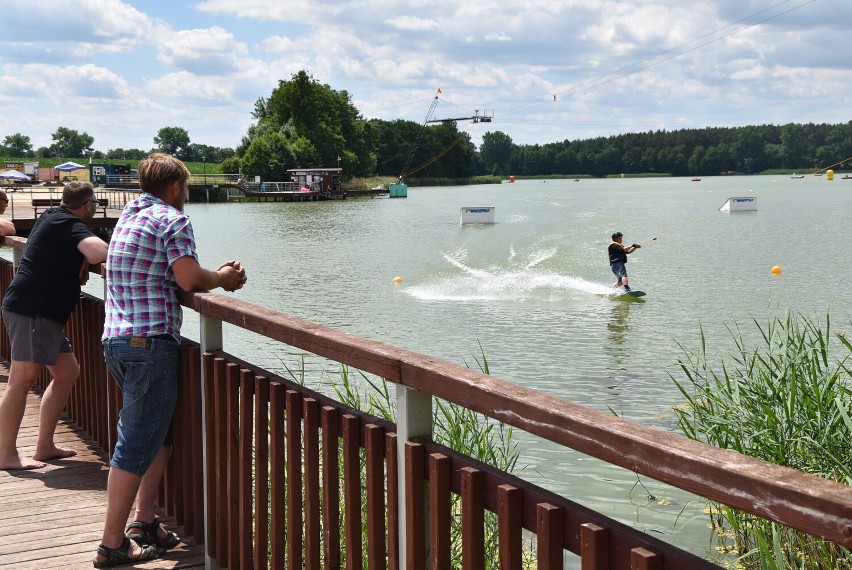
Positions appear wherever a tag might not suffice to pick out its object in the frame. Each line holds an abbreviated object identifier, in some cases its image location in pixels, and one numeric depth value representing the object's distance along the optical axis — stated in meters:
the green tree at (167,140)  196.38
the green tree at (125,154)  187.68
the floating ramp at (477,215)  68.31
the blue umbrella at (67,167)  95.19
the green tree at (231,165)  125.25
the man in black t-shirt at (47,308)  5.19
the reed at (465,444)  5.48
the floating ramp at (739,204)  84.06
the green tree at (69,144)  193.38
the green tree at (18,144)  194.75
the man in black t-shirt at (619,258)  24.73
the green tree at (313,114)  124.12
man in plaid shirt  4.03
